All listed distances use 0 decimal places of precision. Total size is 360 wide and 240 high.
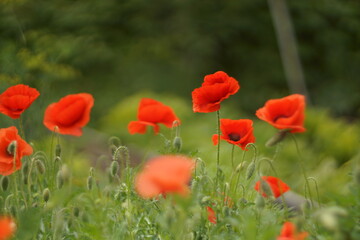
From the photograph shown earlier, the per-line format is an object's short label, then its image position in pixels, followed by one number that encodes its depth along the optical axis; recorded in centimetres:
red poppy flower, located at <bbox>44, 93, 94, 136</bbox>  259
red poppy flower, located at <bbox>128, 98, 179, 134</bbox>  264
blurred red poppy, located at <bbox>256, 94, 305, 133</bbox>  246
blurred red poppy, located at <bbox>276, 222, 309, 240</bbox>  231
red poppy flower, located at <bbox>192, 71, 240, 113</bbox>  251
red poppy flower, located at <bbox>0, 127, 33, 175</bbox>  250
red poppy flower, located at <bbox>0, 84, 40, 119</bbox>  256
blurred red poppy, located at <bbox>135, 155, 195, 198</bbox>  224
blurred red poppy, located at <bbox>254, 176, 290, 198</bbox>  252
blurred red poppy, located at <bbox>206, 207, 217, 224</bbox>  249
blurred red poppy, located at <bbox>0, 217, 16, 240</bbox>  224
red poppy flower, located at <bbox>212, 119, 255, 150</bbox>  253
